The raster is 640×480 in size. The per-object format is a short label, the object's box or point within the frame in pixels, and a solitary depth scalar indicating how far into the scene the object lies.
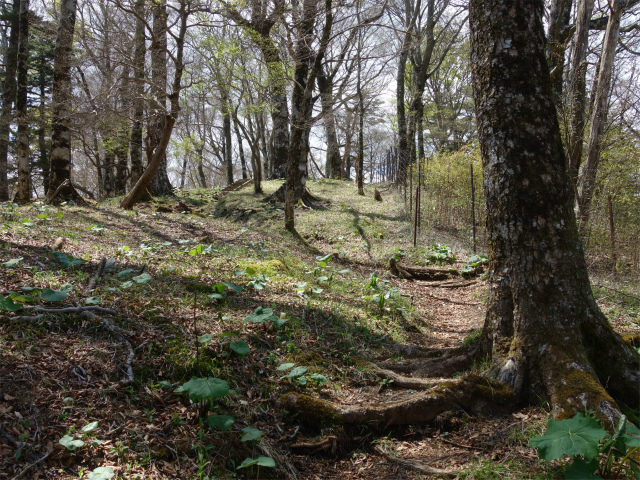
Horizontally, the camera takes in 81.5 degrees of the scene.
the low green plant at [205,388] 2.08
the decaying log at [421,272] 7.48
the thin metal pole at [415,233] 8.84
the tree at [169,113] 8.01
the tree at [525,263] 2.63
